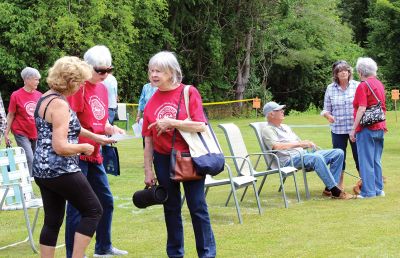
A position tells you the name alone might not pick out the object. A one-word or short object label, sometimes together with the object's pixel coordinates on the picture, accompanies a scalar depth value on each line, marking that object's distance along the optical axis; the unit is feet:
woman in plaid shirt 46.97
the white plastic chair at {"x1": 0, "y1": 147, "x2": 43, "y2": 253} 31.54
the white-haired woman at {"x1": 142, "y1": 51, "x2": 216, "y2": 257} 26.83
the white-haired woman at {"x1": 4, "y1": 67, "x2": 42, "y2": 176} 49.10
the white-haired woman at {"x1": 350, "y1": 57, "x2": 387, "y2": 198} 43.73
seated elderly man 45.58
